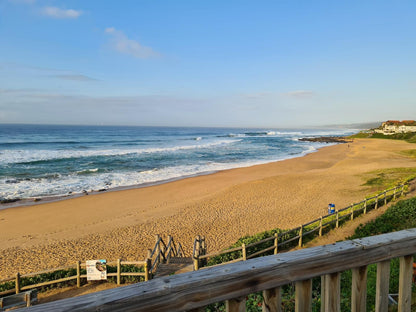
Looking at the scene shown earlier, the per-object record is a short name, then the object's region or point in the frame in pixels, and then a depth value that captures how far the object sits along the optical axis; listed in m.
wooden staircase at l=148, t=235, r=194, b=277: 8.95
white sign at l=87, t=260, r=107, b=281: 8.79
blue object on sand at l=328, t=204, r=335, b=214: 14.70
